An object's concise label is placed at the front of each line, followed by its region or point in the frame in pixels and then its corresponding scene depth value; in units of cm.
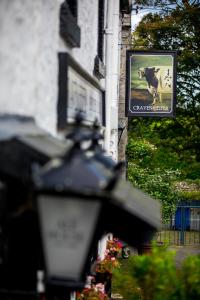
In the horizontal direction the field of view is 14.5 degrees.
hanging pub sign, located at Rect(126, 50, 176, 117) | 1574
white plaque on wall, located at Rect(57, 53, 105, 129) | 604
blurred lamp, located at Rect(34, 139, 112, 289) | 411
